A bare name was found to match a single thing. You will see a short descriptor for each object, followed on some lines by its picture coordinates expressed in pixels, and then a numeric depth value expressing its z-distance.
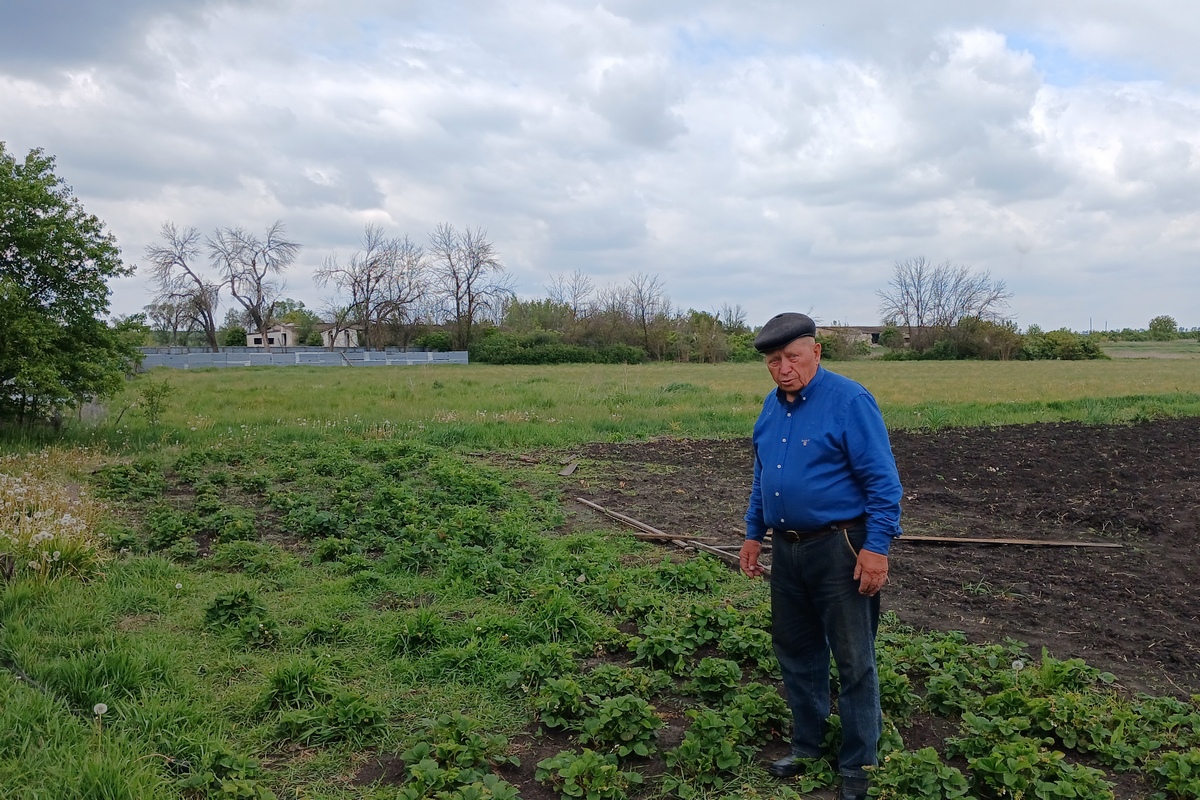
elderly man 3.19
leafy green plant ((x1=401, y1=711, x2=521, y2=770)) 3.48
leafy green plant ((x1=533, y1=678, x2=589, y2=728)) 3.92
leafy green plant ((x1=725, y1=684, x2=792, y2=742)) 3.90
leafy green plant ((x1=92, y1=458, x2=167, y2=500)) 9.21
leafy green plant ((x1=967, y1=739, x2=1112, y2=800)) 3.09
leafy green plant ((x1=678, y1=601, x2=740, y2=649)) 4.88
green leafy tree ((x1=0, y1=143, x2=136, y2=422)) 11.69
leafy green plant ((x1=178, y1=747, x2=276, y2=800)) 3.19
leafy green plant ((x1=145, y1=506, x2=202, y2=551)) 7.05
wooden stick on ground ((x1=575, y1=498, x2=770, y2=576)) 6.89
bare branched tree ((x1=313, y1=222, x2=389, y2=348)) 72.56
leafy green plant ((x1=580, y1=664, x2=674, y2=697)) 4.20
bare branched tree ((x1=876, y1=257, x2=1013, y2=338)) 75.56
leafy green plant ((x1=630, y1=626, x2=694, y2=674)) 4.64
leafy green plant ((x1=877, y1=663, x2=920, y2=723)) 3.99
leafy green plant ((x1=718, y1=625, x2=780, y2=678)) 4.68
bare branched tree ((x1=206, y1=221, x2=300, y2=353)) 67.88
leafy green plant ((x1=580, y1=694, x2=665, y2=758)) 3.70
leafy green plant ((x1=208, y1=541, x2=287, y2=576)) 6.44
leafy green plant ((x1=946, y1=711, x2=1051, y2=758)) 3.56
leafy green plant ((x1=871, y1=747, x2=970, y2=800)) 3.11
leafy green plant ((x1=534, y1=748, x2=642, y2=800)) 3.27
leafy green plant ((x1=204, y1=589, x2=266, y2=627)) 5.08
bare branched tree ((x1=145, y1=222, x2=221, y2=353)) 66.38
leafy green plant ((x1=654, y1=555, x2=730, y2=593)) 6.06
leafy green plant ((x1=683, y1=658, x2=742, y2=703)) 4.25
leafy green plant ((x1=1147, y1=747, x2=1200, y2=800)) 3.16
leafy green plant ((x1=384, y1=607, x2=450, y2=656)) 4.82
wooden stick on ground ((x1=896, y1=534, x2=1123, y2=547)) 7.36
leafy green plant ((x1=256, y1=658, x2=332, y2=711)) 4.07
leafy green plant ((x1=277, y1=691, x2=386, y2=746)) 3.79
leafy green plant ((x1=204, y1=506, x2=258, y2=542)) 7.32
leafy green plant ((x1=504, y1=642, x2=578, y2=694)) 4.35
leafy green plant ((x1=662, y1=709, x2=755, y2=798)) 3.44
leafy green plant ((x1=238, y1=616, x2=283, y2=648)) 4.85
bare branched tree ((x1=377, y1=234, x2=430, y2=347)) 73.38
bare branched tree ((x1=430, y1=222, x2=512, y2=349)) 72.06
